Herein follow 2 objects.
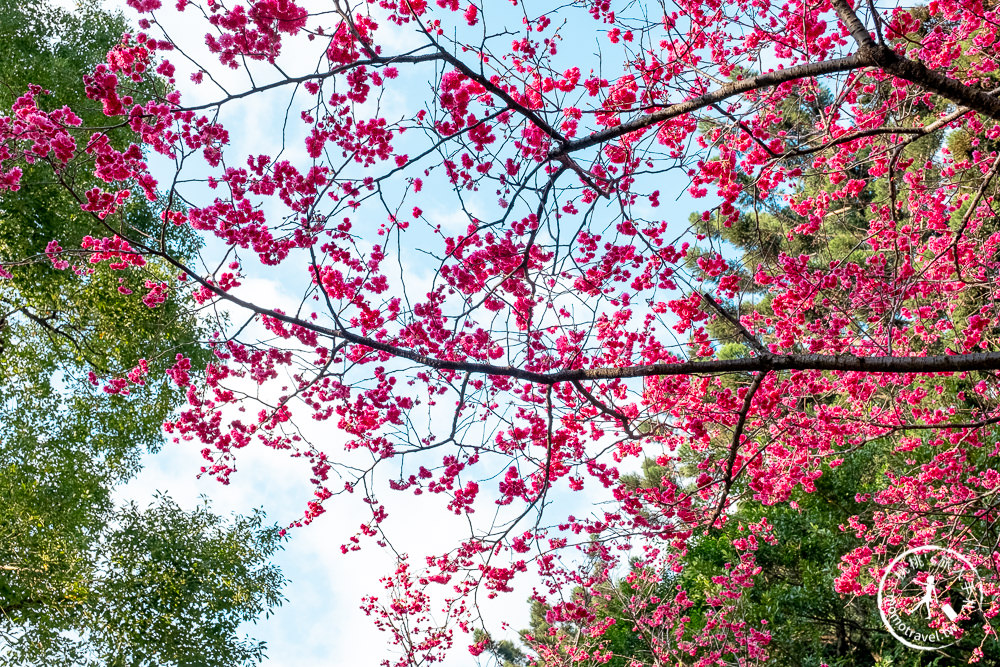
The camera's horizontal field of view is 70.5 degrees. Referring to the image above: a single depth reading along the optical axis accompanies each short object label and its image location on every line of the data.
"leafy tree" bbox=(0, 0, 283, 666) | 9.52
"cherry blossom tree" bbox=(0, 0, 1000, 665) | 3.96
